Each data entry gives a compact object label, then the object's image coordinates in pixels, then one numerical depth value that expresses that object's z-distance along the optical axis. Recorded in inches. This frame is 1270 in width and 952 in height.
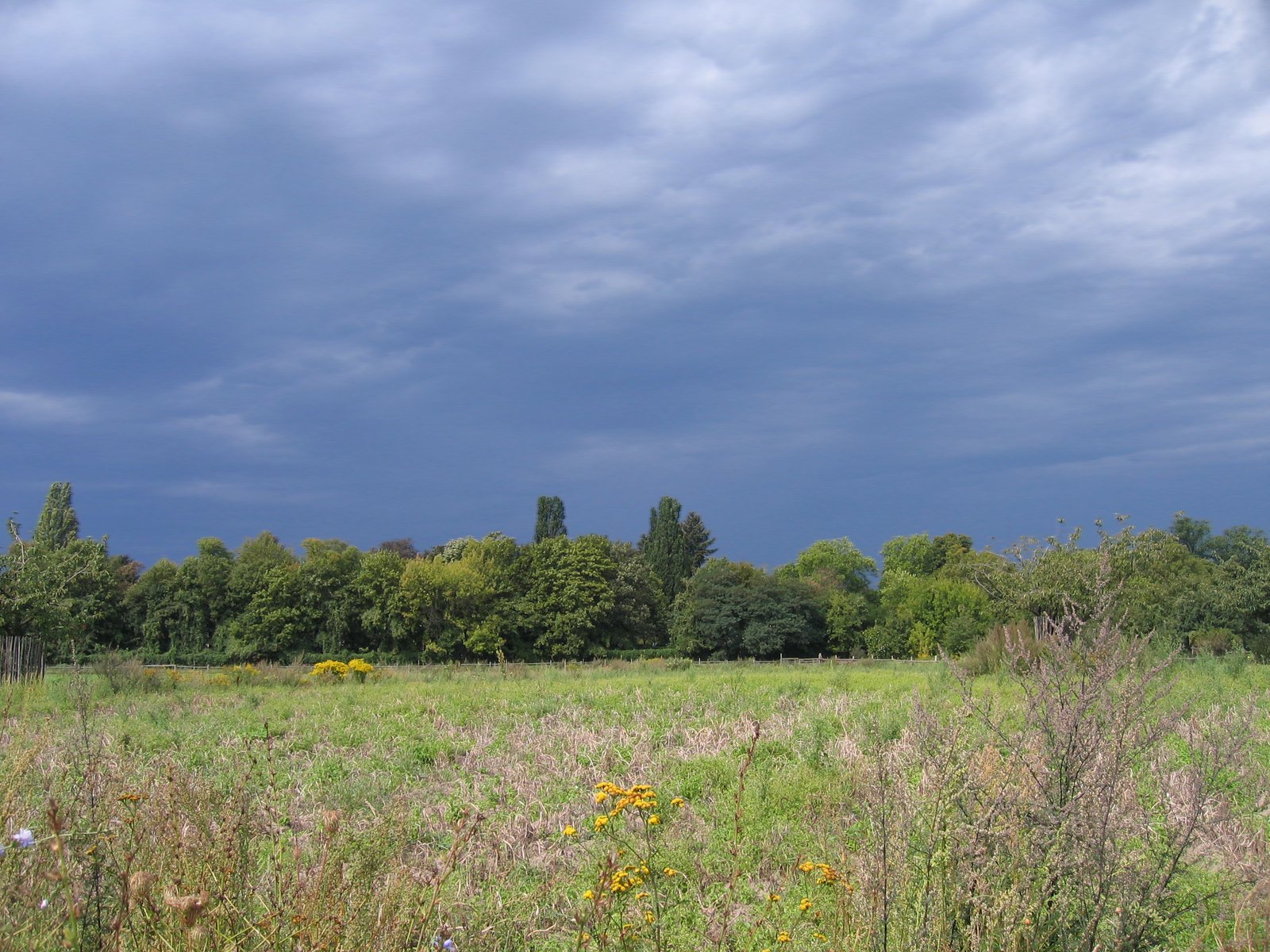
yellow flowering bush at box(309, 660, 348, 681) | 919.7
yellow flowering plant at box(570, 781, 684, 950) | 159.0
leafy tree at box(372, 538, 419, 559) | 3494.1
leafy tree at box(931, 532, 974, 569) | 3599.9
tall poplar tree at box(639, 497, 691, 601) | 3216.0
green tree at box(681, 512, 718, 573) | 3725.4
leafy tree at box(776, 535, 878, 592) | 3484.3
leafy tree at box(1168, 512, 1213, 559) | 3666.3
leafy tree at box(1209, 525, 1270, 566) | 1614.9
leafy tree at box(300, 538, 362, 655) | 2490.2
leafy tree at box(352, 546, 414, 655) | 2417.6
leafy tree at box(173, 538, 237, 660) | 2583.7
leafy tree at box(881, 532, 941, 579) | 3747.5
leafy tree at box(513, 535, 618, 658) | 2452.6
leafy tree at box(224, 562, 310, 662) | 2438.5
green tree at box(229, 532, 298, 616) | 2551.7
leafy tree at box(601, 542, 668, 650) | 2625.5
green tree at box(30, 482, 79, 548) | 2501.2
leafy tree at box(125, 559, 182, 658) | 2588.6
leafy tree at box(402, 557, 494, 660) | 2420.0
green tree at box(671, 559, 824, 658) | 2598.4
